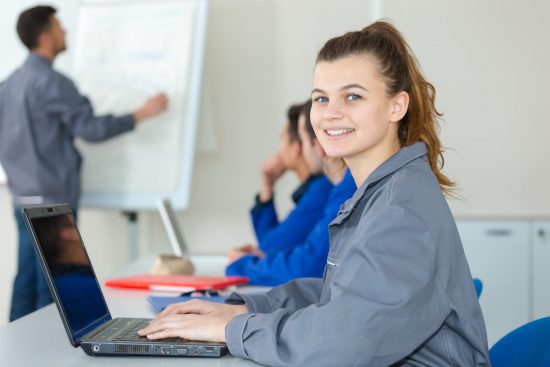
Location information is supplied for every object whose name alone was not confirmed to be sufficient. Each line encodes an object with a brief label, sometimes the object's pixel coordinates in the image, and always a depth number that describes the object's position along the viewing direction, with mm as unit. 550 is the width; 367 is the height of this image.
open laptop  1219
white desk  1212
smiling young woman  1052
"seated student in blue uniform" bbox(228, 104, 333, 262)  2531
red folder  1909
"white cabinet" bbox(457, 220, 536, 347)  3572
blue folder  1652
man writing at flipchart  3463
